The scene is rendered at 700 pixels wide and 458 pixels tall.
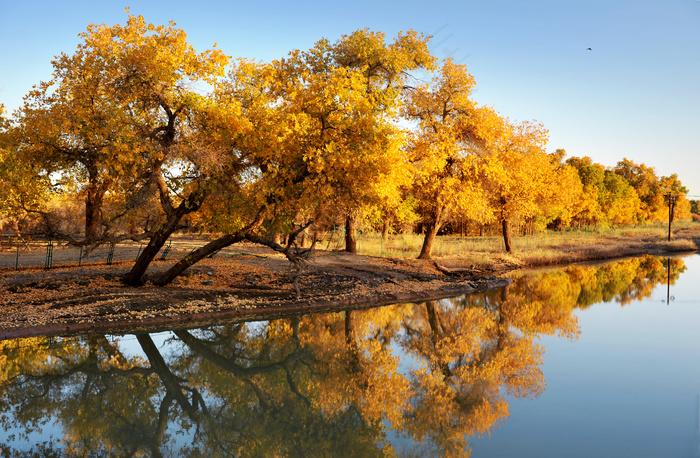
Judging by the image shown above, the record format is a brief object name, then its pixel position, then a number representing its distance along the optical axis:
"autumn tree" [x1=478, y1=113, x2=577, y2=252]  29.31
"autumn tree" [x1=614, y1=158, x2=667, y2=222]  90.19
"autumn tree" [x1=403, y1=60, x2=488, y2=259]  27.08
